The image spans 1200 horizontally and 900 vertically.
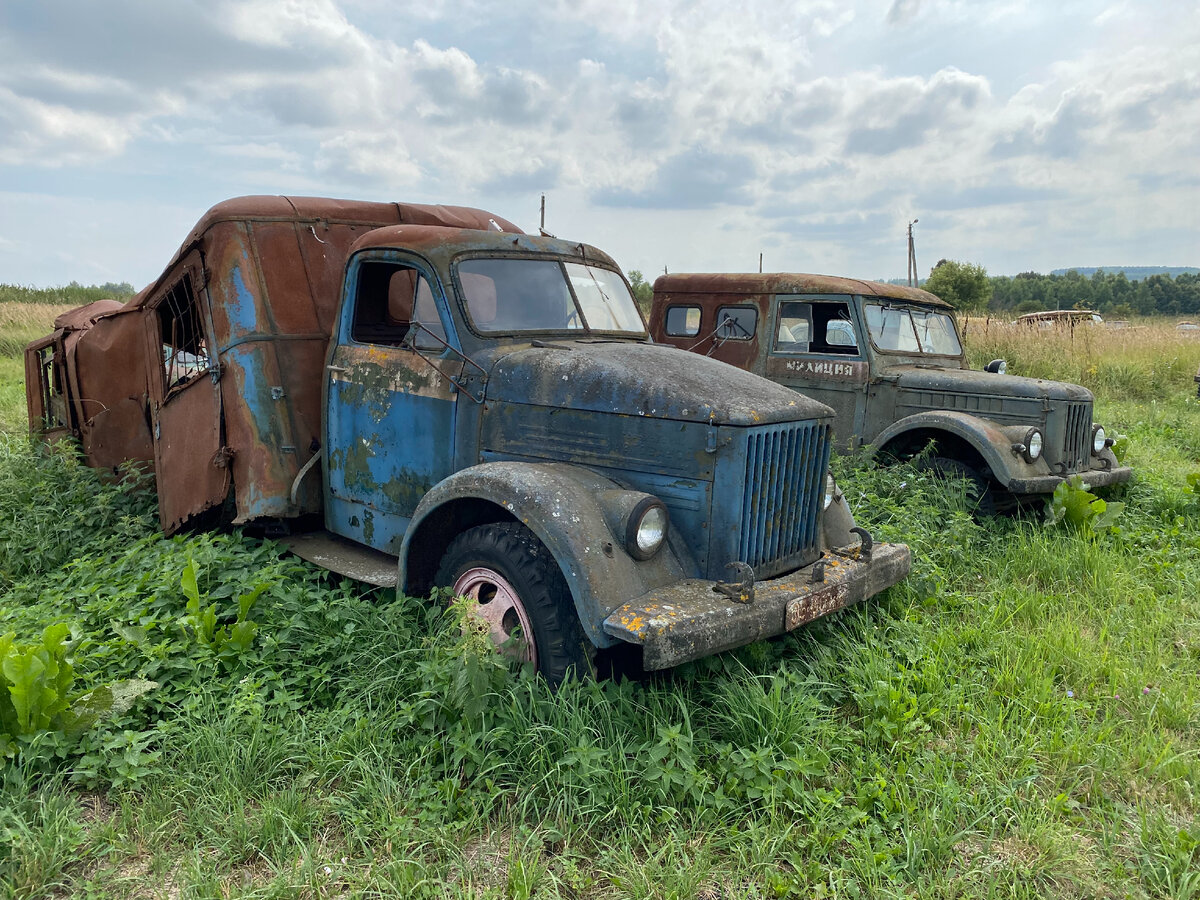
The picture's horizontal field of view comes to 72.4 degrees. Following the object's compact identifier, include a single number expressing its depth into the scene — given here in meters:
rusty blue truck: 3.18
